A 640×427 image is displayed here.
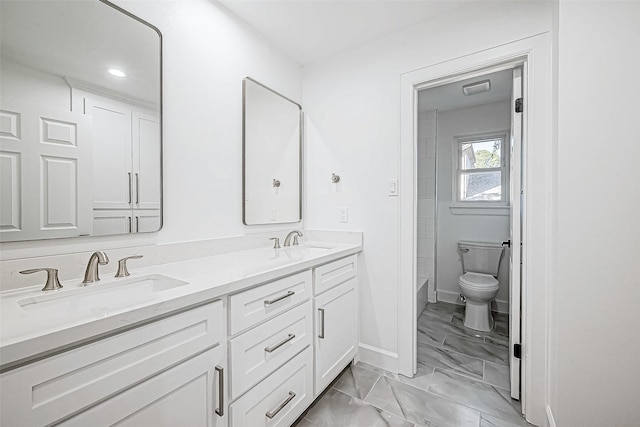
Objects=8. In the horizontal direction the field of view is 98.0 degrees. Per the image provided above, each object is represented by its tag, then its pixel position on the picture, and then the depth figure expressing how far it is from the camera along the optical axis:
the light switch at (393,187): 1.97
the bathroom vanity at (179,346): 0.67
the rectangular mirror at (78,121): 1.00
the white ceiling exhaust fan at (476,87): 2.60
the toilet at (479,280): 2.64
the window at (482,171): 3.18
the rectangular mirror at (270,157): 1.91
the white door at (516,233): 1.63
